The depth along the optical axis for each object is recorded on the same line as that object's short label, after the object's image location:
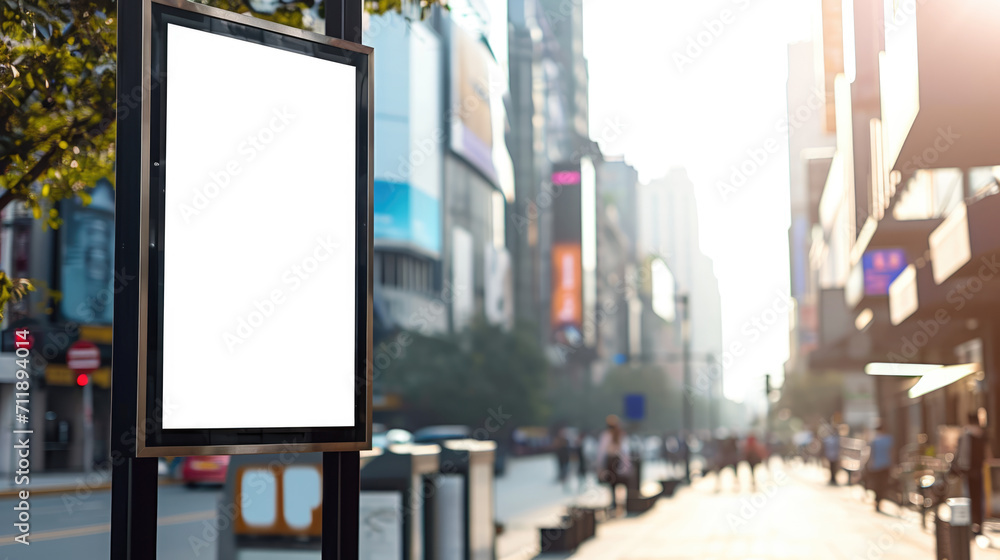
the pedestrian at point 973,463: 15.70
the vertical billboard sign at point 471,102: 76.62
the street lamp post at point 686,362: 41.42
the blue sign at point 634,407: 38.56
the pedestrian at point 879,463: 22.89
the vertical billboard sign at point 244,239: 3.67
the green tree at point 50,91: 5.25
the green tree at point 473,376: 60.28
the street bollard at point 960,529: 8.52
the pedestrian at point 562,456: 38.22
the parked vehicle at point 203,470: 26.63
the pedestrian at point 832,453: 35.56
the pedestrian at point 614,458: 20.86
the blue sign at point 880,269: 34.16
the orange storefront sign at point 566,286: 100.69
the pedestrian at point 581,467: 34.84
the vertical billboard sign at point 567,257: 100.75
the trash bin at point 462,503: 8.66
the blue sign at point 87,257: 39.03
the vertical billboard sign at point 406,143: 65.50
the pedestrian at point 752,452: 33.69
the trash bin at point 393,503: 7.63
